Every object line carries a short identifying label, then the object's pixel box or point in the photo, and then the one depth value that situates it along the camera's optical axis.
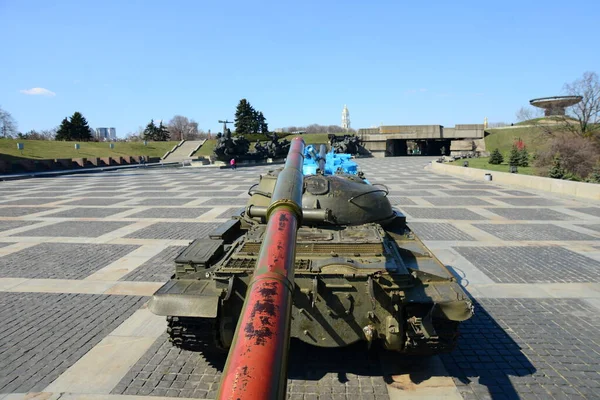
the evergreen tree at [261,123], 78.00
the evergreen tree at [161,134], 75.75
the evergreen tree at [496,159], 35.53
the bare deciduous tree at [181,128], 92.13
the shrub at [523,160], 31.53
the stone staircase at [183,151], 57.93
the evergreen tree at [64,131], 62.69
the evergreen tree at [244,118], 75.75
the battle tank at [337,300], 4.21
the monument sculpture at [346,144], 51.12
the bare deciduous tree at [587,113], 30.84
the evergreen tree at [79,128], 63.66
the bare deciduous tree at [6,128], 61.88
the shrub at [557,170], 22.31
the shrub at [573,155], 23.59
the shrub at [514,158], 30.94
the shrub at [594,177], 20.04
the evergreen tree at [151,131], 75.44
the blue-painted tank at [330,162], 14.03
